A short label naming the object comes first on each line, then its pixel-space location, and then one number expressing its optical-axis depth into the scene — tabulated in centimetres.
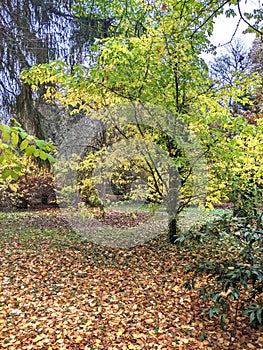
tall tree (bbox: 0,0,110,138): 505
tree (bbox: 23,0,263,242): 326
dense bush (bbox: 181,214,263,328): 208
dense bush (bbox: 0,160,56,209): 871
